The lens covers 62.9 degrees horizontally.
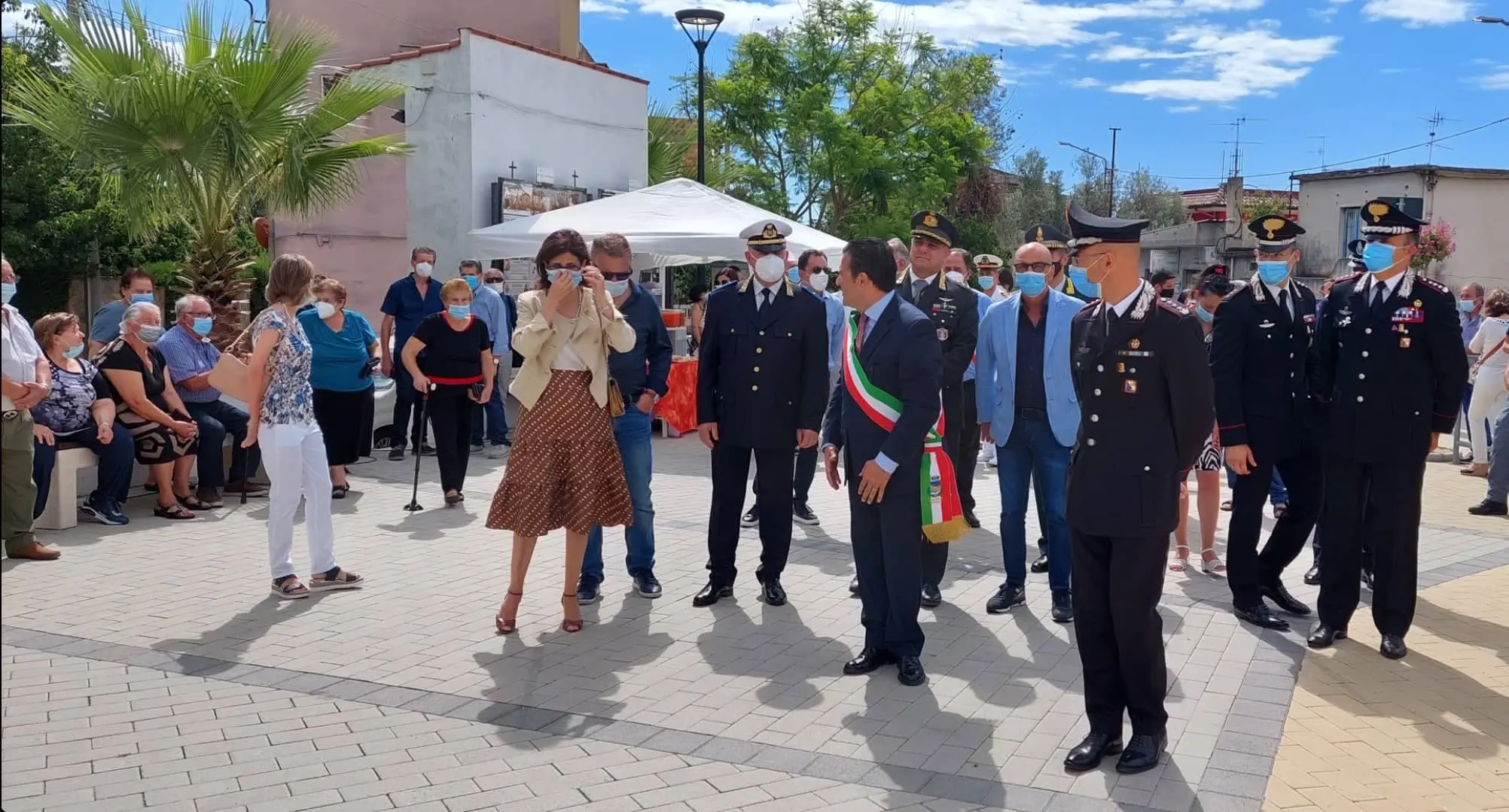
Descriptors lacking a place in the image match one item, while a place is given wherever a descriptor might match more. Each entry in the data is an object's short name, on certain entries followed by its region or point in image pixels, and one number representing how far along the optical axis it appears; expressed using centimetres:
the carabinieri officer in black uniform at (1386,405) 594
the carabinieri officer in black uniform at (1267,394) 647
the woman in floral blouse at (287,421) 689
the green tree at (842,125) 2984
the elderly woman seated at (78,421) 859
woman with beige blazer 610
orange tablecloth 1427
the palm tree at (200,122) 1091
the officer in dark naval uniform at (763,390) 668
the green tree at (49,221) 2377
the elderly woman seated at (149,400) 912
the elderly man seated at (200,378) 968
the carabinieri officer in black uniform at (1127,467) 443
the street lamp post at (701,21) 1831
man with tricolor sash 537
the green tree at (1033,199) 4922
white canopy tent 1306
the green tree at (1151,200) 5812
